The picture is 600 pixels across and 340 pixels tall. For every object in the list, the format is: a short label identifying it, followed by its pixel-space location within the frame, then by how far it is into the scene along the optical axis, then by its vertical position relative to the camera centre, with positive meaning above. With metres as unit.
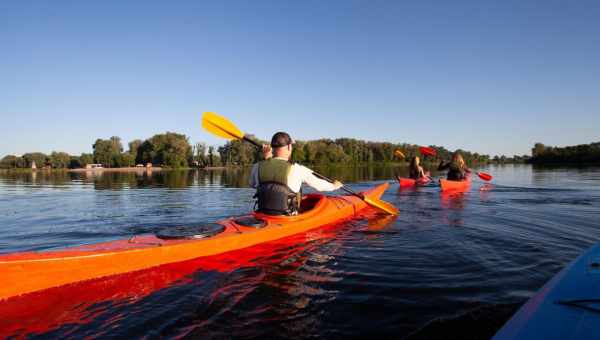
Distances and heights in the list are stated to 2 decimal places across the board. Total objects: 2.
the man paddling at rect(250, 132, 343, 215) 5.39 -0.22
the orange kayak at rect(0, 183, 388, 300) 3.16 -1.01
